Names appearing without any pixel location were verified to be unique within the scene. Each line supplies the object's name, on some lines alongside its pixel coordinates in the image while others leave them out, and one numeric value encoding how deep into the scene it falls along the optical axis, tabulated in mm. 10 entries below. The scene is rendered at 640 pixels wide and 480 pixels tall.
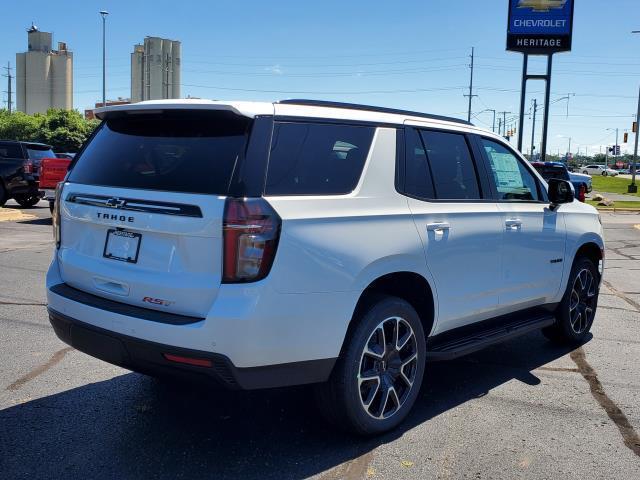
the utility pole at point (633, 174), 40206
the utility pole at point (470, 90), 88944
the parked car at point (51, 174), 15281
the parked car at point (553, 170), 21594
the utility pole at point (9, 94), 99581
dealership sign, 28141
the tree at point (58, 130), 61156
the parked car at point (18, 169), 18250
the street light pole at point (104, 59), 52250
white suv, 3127
